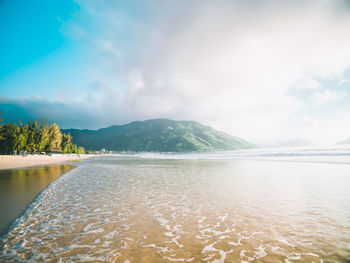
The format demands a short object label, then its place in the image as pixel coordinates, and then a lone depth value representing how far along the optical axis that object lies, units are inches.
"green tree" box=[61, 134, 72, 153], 4440.7
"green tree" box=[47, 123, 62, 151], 3539.6
